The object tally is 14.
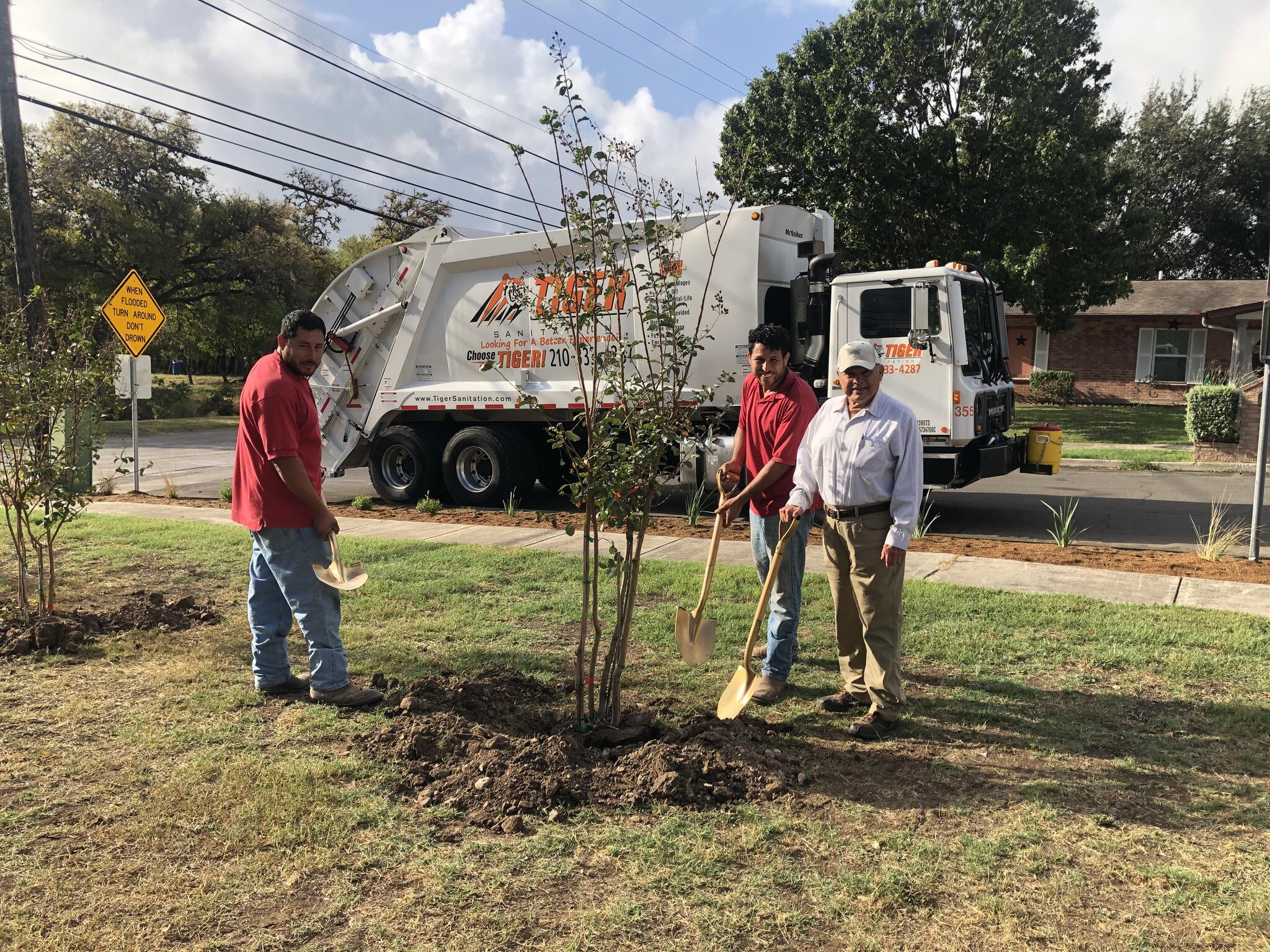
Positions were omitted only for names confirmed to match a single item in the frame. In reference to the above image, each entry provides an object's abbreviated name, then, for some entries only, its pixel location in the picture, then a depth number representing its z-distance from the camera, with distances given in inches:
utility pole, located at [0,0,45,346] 491.2
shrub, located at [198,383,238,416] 1355.8
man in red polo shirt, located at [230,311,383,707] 166.9
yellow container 384.5
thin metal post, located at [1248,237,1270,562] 296.2
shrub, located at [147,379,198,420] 1250.6
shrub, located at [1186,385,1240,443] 625.3
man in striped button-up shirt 160.2
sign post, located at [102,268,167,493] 462.0
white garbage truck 357.1
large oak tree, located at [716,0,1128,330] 755.4
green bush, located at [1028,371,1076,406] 1100.5
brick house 1082.1
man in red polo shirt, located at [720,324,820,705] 181.6
